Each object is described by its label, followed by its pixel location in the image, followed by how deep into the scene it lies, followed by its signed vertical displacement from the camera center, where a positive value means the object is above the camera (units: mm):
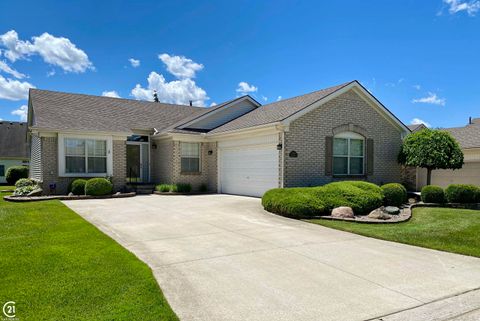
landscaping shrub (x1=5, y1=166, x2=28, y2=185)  29859 -1644
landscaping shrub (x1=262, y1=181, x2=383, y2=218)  10453 -1386
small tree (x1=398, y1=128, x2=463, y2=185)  15094 +323
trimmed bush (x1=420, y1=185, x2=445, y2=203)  13594 -1508
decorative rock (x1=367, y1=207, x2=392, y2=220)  10315 -1813
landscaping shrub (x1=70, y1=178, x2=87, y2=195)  15508 -1476
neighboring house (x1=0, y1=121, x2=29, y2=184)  33812 +795
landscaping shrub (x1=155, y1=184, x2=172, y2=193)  17647 -1702
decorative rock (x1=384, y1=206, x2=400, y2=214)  11109 -1757
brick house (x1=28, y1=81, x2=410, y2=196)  14750 +665
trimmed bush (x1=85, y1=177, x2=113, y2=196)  15492 -1474
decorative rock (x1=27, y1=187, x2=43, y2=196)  15277 -1718
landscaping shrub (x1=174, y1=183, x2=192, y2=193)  17578 -1684
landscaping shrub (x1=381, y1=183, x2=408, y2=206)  12719 -1425
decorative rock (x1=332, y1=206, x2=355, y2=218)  10281 -1699
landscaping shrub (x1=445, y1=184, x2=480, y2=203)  13465 -1446
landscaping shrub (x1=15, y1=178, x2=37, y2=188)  16689 -1417
